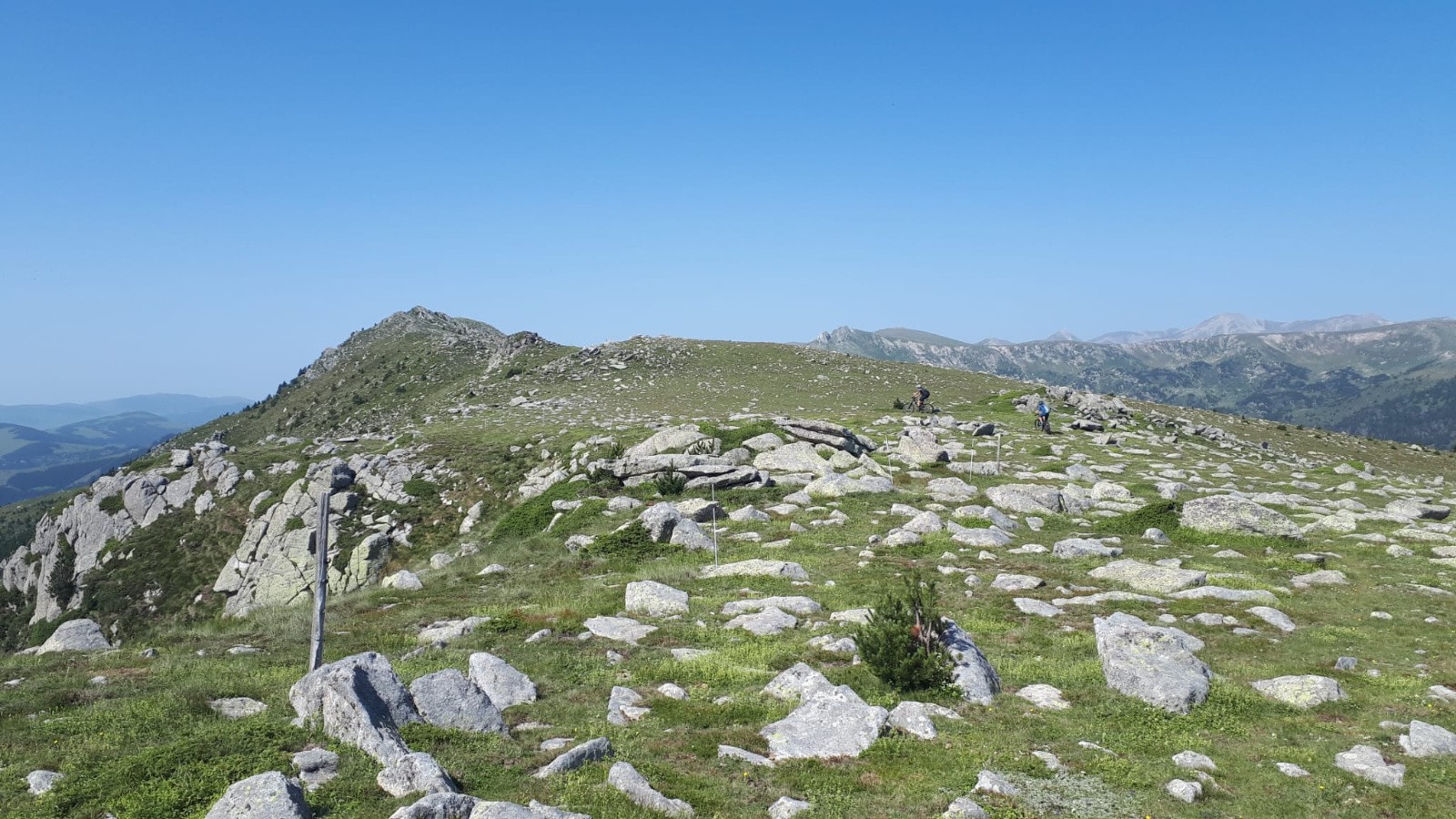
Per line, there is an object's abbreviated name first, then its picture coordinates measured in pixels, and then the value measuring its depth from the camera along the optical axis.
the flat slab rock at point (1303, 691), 12.33
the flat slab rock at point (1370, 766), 9.88
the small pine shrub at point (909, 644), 12.85
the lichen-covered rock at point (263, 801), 8.00
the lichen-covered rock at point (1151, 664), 12.31
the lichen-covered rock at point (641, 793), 8.94
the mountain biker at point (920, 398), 57.00
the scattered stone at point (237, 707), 11.65
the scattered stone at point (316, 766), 9.33
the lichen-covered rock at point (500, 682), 12.62
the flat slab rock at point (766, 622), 16.37
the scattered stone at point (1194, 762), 10.26
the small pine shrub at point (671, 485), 31.81
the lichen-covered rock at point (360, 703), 10.16
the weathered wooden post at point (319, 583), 11.96
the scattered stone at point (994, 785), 9.42
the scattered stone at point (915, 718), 11.29
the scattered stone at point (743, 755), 10.38
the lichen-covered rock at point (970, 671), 12.70
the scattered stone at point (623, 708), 11.90
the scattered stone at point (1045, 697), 12.46
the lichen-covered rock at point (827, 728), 10.73
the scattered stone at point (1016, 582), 19.56
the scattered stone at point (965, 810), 8.84
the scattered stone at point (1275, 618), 16.30
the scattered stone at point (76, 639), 16.55
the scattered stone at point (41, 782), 8.80
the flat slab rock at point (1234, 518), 24.55
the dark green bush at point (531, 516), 30.63
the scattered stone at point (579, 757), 9.79
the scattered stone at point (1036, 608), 17.47
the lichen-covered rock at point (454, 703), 11.30
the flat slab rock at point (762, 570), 20.69
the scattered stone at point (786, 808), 8.95
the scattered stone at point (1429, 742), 10.44
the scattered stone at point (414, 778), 8.98
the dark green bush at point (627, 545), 24.52
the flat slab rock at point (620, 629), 16.17
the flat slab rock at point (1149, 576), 19.17
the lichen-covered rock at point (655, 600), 18.05
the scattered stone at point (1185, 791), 9.44
